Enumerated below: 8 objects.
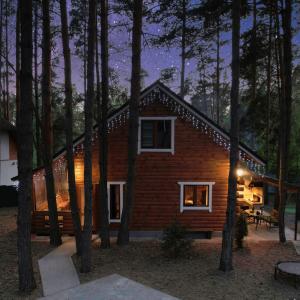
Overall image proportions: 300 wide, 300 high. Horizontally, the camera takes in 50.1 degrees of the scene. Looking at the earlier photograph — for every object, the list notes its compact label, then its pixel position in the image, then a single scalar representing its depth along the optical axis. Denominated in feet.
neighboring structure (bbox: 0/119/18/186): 83.92
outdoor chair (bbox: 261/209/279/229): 51.11
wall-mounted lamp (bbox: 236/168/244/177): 53.53
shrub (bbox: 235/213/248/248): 41.04
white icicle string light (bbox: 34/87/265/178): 46.50
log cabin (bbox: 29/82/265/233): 47.24
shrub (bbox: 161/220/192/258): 37.06
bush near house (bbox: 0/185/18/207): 75.46
